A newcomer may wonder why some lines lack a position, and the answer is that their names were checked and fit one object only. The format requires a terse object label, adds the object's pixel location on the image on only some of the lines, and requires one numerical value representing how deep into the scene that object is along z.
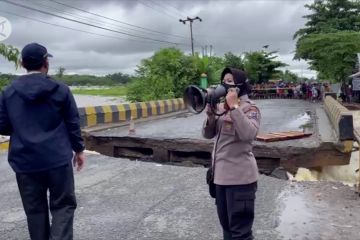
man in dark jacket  3.14
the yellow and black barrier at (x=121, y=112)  11.34
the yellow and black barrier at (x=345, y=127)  6.84
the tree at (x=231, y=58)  39.95
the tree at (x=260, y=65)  41.06
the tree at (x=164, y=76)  21.89
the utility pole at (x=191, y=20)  43.88
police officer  3.08
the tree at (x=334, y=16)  34.62
